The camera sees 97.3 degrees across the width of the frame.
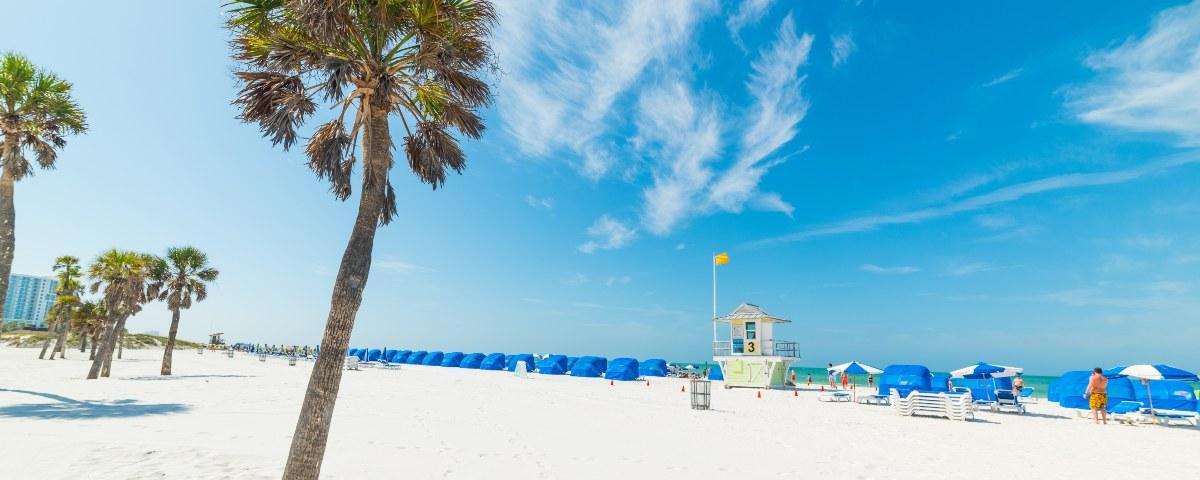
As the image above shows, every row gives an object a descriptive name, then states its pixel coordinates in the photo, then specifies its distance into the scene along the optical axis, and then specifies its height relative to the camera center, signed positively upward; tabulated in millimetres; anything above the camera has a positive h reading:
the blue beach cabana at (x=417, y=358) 53250 -1888
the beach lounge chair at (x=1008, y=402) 20073 -1683
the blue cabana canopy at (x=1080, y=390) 20516 -1227
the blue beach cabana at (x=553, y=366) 43438 -1847
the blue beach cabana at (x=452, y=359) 51009 -1869
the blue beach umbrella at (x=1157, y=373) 16656 -343
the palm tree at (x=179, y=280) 26703 +2599
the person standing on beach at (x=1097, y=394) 16859 -1069
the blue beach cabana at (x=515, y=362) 46562 -1753
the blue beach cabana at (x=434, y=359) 52250 -1908
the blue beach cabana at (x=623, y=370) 38875 -1792
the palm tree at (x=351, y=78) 5926 +3419
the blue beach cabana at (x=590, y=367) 42062 -1784
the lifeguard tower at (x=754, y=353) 30172 -198
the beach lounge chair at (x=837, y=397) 23525 -2031
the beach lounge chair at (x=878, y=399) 22458 -1955
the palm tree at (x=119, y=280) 23653 +2329
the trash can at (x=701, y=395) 17417 -1555
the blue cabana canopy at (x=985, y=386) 23055 -1359
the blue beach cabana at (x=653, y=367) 45688 -1795
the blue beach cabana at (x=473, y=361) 48709 -1832
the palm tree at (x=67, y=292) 39219 +2775
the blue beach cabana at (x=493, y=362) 47062 -1839
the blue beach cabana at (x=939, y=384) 24583 -1336
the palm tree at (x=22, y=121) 14127 +5928
